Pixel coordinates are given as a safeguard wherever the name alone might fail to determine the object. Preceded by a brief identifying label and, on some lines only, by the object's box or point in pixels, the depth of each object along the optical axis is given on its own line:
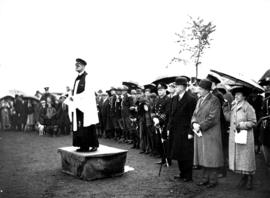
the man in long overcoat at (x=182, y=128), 6.35
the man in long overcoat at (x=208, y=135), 6.02
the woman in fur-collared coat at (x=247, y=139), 5.73
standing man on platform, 6.91
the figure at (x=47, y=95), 16.31
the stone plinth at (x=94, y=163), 6.52
